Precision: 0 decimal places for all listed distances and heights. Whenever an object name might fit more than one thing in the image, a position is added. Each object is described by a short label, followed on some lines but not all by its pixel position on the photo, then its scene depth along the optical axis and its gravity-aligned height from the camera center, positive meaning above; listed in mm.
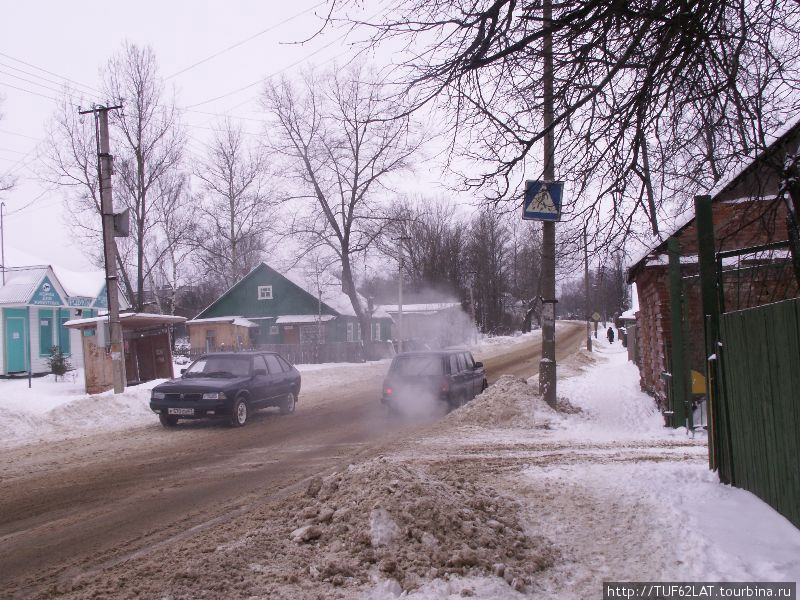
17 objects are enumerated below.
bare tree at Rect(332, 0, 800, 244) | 5660 +2300
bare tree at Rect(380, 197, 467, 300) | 60156 +6381
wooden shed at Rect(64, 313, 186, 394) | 18281 -235
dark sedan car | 12682 -1058
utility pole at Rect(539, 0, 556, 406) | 13031 +44
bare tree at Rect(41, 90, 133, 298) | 30266 +8382
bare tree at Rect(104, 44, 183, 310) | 30512 +8493
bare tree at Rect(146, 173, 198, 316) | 36238 +6895
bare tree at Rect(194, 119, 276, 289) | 44406 +7513
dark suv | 13789 -1173
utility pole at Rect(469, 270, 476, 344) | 57250 +1850
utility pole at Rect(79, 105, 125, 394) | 15961 +2414
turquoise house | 25234 +1266
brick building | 6254 +528
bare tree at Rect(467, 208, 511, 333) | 63719 +4904
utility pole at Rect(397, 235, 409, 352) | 34156 +1324
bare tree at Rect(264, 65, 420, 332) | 36500 +7510
